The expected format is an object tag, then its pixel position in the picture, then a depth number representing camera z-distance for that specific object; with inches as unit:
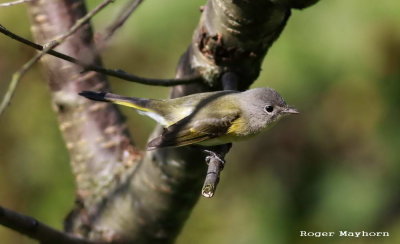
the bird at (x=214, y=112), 137.2
